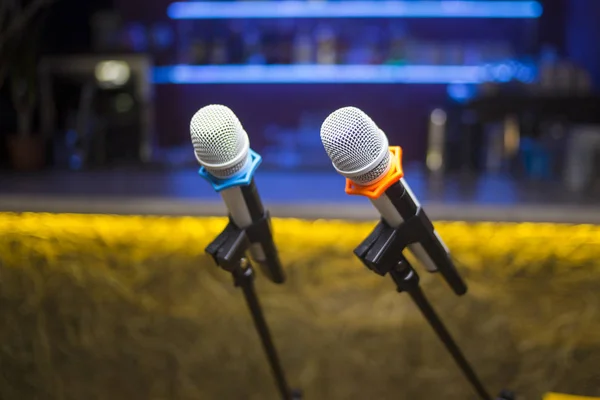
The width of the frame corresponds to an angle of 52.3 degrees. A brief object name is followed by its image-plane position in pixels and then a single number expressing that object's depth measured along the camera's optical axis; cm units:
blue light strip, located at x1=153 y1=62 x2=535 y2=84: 357
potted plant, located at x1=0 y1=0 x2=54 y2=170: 223
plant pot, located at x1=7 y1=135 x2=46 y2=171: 227
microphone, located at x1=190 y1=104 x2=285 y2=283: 96
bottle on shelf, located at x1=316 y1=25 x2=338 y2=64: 358
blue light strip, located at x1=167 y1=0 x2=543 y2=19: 354
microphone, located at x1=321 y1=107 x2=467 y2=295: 92
